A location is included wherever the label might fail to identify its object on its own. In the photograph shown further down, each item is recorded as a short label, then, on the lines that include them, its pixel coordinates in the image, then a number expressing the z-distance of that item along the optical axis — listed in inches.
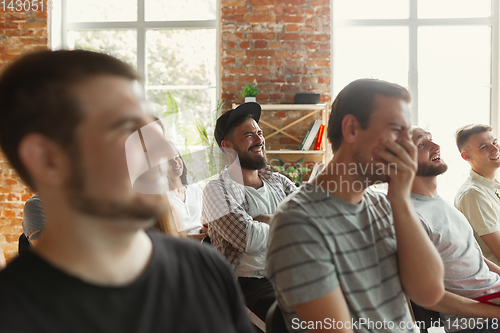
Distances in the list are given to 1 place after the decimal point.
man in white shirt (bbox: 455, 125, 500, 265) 82.5
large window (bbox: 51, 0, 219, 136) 165.8
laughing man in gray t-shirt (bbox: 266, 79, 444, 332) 39.2
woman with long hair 98.8
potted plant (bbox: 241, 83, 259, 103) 144.5
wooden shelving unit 145.3
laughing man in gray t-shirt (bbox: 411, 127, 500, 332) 60.9
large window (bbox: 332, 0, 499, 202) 164.7
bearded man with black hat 73.6
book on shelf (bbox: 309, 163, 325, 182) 146.1
